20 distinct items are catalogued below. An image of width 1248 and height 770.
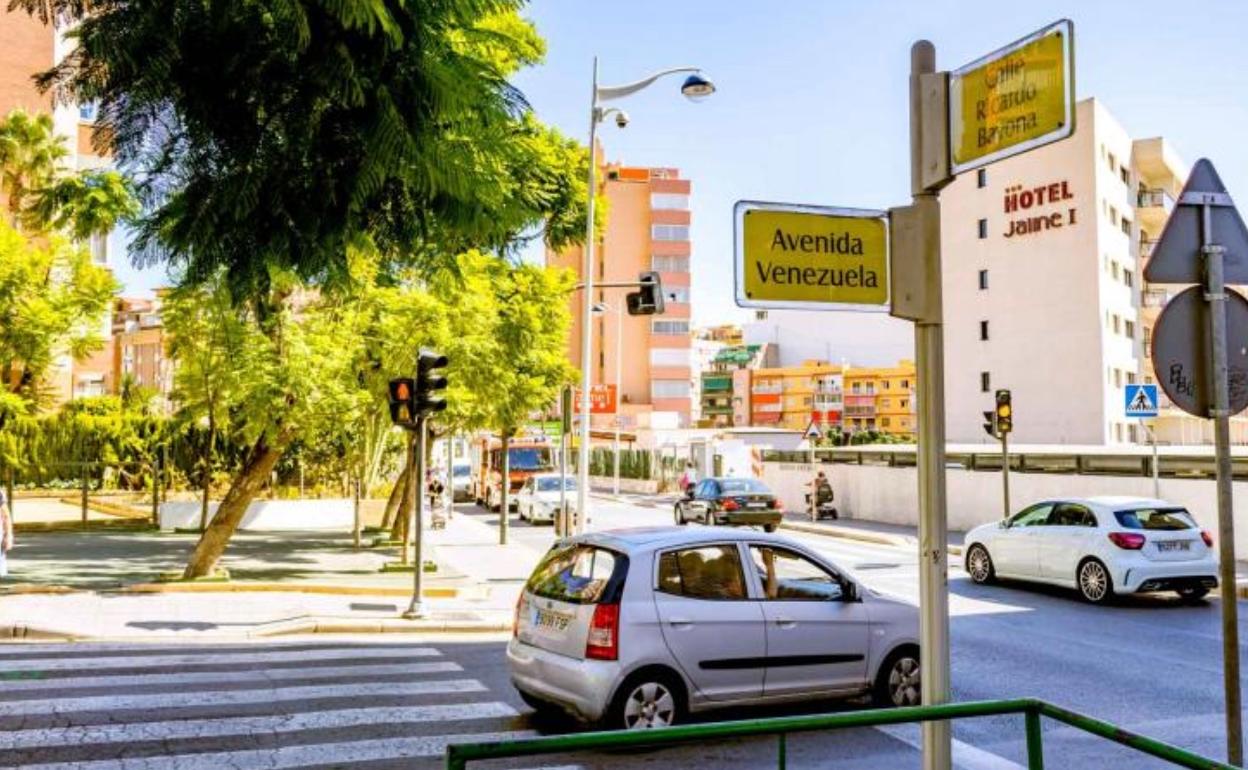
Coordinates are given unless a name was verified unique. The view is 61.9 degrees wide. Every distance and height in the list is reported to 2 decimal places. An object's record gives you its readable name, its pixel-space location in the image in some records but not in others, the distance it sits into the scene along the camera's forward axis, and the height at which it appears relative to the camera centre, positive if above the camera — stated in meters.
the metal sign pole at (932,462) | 3.77 -0.03
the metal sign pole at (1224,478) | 4.36 -0.10
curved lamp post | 18.95 +4.95
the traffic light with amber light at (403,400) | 14.38 +0.72
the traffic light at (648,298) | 19.17 +2.87
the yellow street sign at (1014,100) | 3.39 +1.23
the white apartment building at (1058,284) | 50.41 +8.73
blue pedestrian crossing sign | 19.78 +1.01
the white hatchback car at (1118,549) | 14.52 -1.36
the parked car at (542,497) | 31.62 -1.38
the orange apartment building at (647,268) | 83.69 +14.05
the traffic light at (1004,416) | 22.12 +0.82
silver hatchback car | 7.52 -1.36
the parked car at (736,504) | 28.27 -1.40
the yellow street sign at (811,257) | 3.56 +0.70
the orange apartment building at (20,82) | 31.18 +11.90
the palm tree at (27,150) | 29.97 +8.70
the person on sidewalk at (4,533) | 14.85 -1.21
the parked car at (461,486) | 46.84 -1.52
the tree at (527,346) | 22.41 +2.44
